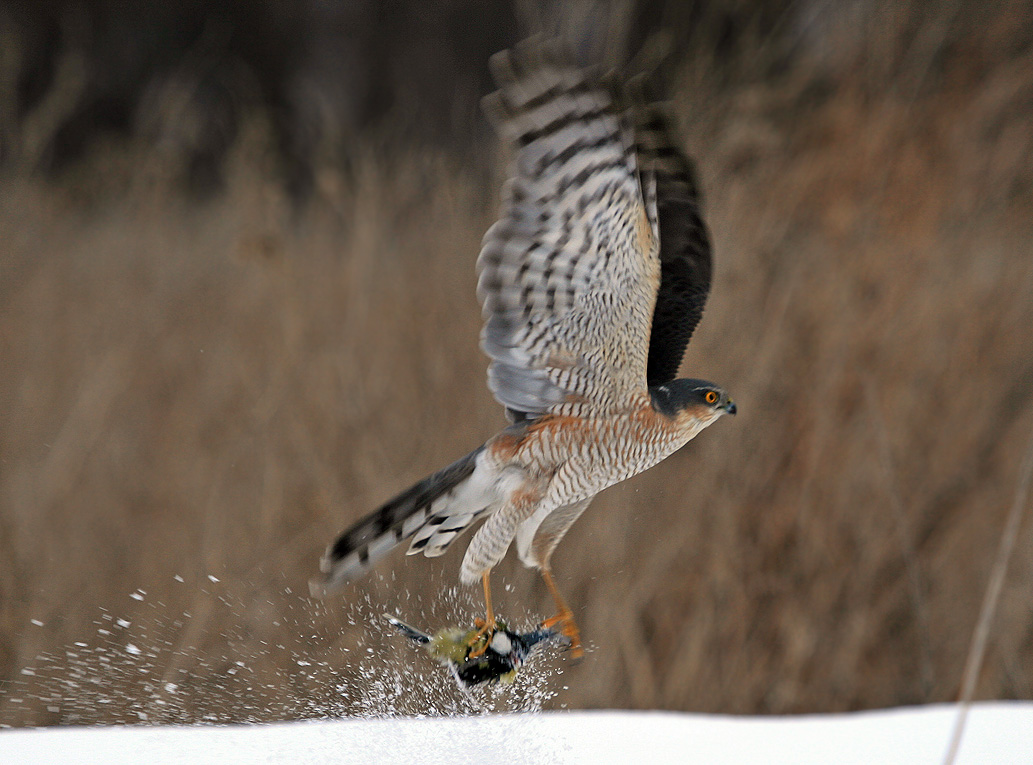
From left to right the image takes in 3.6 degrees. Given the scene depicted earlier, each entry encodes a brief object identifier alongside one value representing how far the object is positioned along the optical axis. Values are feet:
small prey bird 40.23
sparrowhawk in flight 39.92
